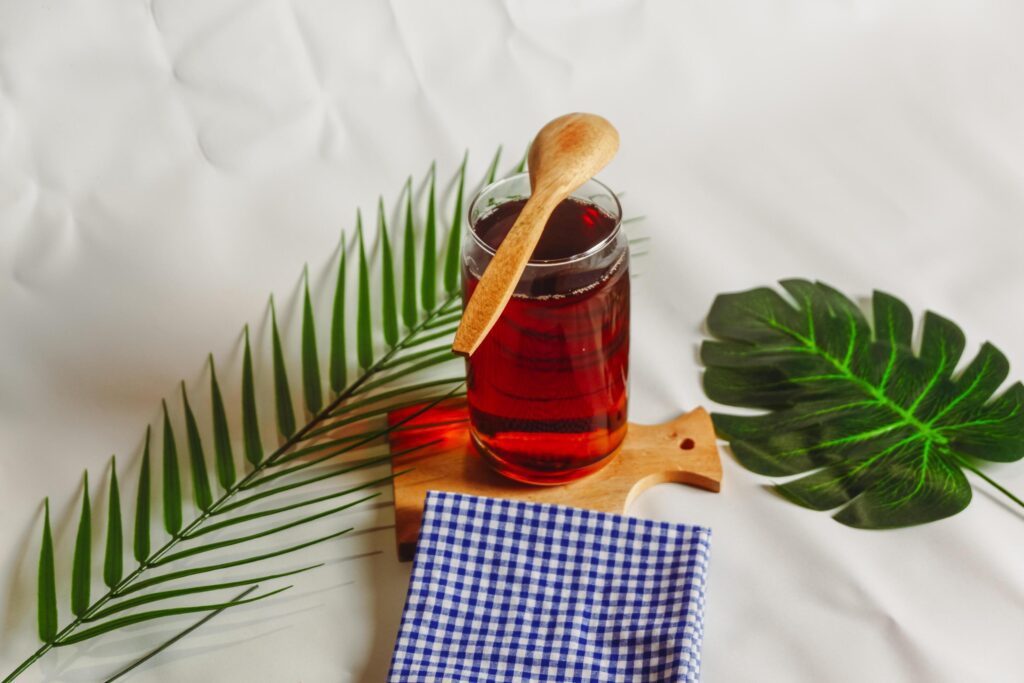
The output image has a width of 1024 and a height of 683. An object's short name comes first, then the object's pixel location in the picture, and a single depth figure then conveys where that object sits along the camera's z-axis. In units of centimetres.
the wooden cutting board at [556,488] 76
